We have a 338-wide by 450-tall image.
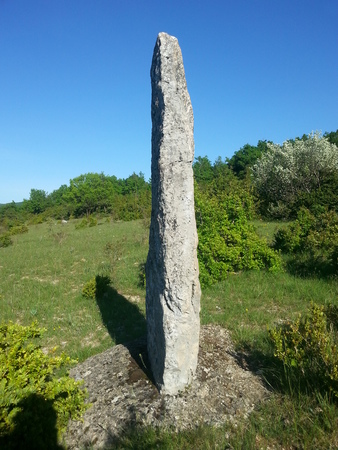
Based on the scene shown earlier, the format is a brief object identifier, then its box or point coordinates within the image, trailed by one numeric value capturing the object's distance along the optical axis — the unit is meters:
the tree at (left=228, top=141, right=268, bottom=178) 53.67
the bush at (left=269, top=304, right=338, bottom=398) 3.57
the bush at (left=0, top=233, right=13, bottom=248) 22.12
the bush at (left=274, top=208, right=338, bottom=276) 8.90
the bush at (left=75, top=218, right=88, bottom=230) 31.60
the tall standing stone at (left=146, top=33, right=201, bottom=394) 4.09
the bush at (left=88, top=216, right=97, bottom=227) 33.13
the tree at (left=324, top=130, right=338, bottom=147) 42.99
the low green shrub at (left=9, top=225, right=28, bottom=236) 32.19
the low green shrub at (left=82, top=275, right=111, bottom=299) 9.11
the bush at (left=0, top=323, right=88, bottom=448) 3.07
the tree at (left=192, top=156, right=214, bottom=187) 54.72
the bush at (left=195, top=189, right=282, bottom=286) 9.40
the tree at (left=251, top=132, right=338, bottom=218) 23.70
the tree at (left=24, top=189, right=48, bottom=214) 71.46
